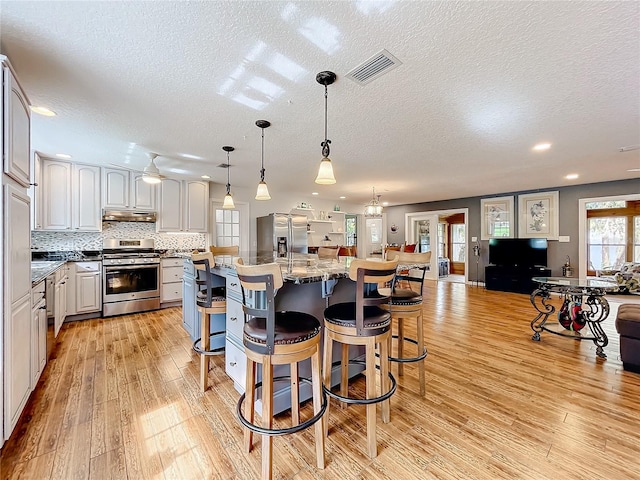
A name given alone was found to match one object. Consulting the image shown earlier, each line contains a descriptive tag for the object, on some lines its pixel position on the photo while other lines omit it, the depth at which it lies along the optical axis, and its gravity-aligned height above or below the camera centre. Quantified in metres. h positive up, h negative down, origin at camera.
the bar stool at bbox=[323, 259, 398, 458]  1.55 -0.53
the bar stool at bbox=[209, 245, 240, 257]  3.96 -0.17
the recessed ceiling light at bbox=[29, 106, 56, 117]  2.49 +1.17
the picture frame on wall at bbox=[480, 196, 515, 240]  6.98 +0.59
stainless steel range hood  4.55 +0.39
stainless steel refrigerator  6.22 +0.15
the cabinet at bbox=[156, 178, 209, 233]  5.06 +0.64
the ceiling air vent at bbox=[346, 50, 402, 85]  1.78 +1.17
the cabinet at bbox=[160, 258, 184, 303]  4.83 -0.71
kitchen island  1.93 -0.48
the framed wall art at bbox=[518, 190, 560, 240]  6.35 +0.60
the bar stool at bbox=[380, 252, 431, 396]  2.10 -0.49
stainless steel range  4.33 -0.63
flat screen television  6.38 -0.27
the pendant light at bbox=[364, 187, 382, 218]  6.32 +0.71
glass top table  3.01 -0.77
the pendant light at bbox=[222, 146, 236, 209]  3.81 +0.51
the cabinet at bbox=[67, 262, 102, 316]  4.07 -0.73
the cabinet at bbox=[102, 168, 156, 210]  4.55 +0.82
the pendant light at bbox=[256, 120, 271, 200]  3.26 +0.56
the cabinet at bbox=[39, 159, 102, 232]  4.09 +0.64
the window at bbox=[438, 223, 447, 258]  10.00 +0.04
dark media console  6.16 -0.86
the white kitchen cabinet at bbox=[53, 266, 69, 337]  3.12 -0.73
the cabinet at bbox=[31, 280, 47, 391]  2.09 -0.76
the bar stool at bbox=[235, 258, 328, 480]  1.37 -0.59
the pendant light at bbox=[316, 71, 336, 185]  2.29 +0.57
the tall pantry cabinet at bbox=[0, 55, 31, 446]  1.56 -0.10
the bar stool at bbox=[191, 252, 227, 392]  2.23 -0.55
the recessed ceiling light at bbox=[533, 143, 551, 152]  3.41 +1.18
